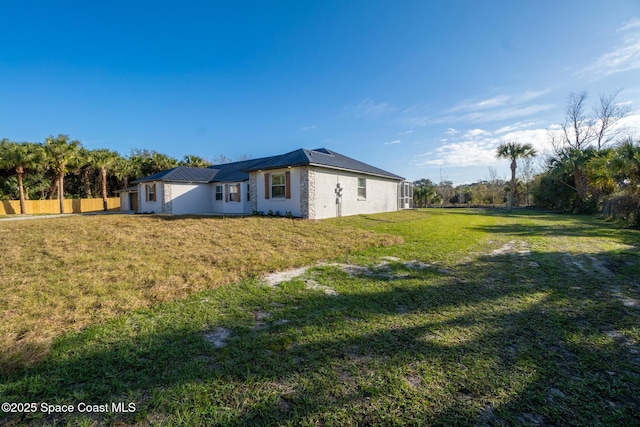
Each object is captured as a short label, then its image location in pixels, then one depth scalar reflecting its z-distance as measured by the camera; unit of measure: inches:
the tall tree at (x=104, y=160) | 1013.2
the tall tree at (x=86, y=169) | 973.2
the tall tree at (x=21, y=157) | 820.0
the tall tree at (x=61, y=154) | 871.1
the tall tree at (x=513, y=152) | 996.6
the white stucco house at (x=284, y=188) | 546.3
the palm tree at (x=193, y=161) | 1165.7
